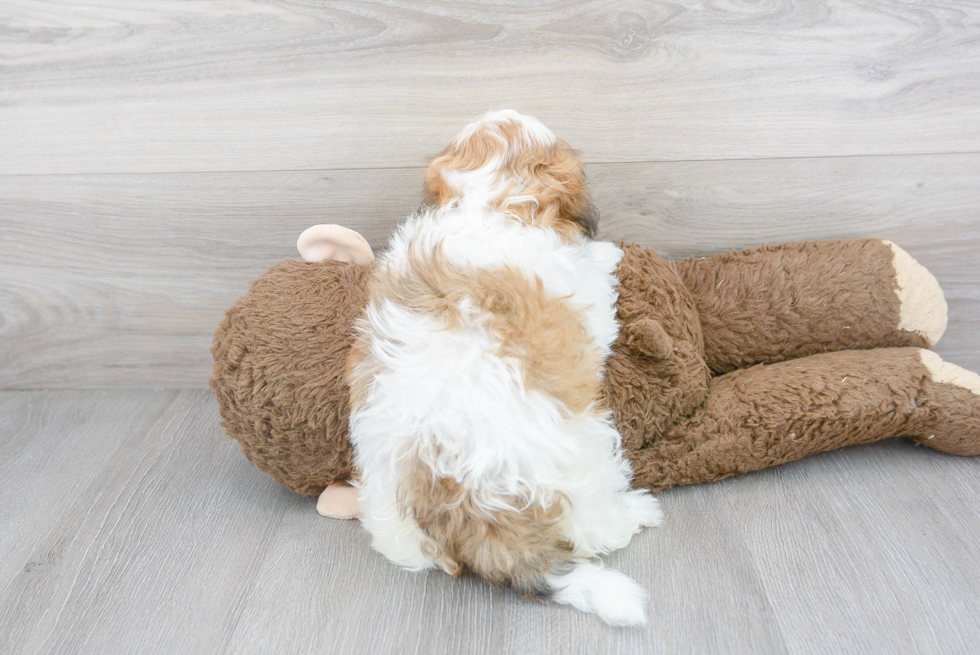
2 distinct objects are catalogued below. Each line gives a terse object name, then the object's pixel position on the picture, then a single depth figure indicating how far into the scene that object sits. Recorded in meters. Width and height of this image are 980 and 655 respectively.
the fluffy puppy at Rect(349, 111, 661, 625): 0.83
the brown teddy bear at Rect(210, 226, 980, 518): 0.99
